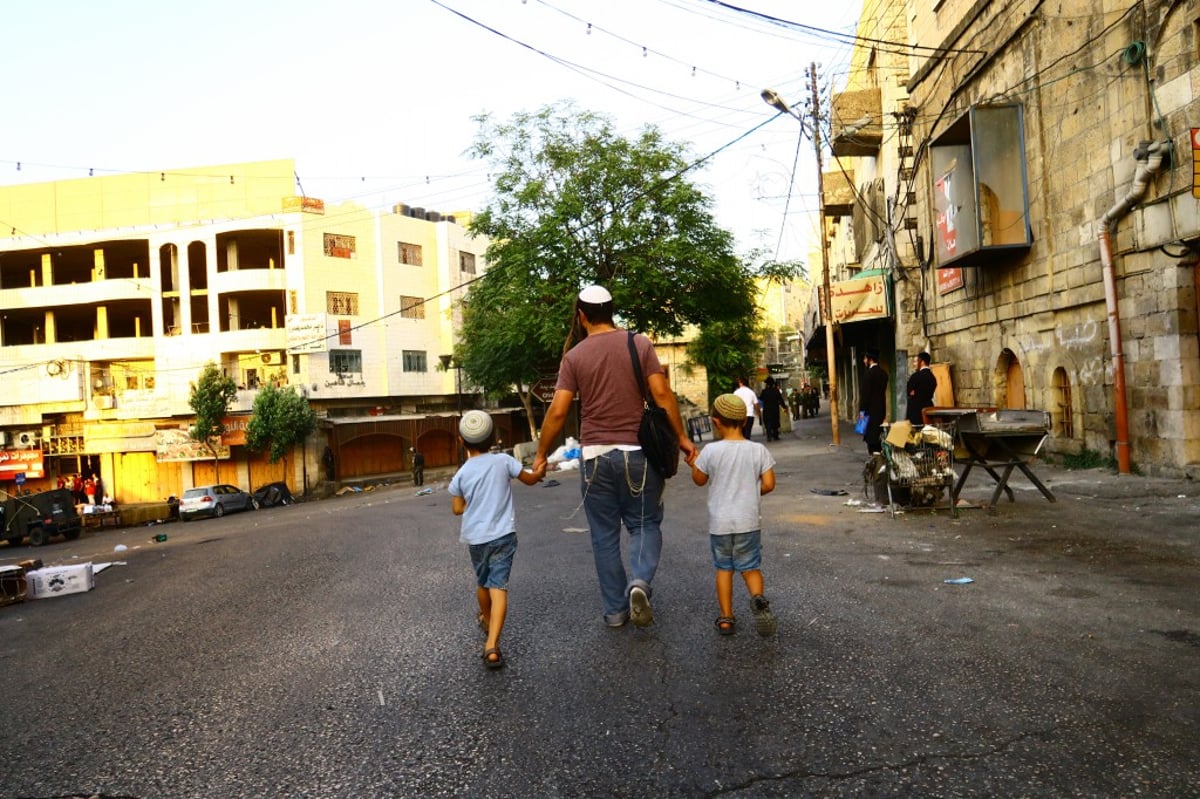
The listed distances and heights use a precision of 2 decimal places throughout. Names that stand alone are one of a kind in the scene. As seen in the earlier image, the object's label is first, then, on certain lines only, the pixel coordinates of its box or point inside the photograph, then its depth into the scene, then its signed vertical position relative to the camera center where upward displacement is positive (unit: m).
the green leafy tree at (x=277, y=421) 37.75 +0.17
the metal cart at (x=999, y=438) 8.26 -0.52
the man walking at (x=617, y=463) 4.67 -0.32
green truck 27.22 -2.73
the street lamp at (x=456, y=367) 41.81 +2.54
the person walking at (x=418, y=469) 36.31 -2.30
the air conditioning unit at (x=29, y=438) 40.38 -0.05
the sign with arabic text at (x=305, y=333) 40.06 +4.46
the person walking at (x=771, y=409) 25.08 -0.28
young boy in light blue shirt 4.52 -0.55
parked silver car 32.22 -3.02
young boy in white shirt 4.56 -0.62
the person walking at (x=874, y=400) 12.22 -0.08
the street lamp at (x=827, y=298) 22.55 +2.84
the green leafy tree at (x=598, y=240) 24.08 +5.12
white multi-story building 40.38 +5.47
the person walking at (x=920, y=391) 12.08 +0.02
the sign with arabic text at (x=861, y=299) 23.09 +2.76
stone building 9.91 +2.59
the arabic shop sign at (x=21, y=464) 39.69 -1.29
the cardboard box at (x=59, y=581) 8.50 -1.55
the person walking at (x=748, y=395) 17.12 +0.13
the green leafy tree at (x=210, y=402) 37.72 +1.23
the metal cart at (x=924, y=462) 8.60 -0.75
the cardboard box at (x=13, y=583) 8.33 -1.50
